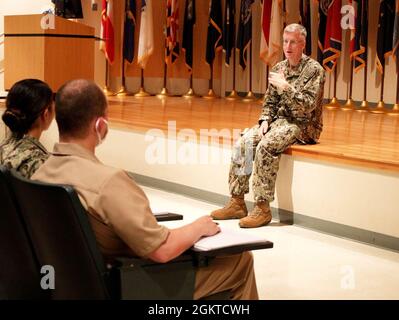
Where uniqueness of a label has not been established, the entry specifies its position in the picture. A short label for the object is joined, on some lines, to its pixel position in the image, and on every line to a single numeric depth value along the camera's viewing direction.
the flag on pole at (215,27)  10.98
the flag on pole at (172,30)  11.10
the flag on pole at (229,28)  10.84
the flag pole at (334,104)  9.78
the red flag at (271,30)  10.16
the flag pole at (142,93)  11.22
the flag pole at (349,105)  9.70
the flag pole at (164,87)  11.51
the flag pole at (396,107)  9.16
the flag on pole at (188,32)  11.25
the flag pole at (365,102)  9.57
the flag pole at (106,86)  11.25
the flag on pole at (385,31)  9.18
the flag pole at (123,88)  11.24
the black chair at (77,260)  2.20
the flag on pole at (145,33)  11.05
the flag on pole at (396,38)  8.96
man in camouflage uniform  5.16
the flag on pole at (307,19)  9.89
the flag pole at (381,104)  9.31
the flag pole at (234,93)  11.08
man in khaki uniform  2.28
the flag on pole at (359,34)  9.40
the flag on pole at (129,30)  11.19
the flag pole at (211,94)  11.26
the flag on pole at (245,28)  10.56
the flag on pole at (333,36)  9.50
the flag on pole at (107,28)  10.95
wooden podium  8.13
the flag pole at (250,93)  10.82
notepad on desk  2.43
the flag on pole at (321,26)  9.71
